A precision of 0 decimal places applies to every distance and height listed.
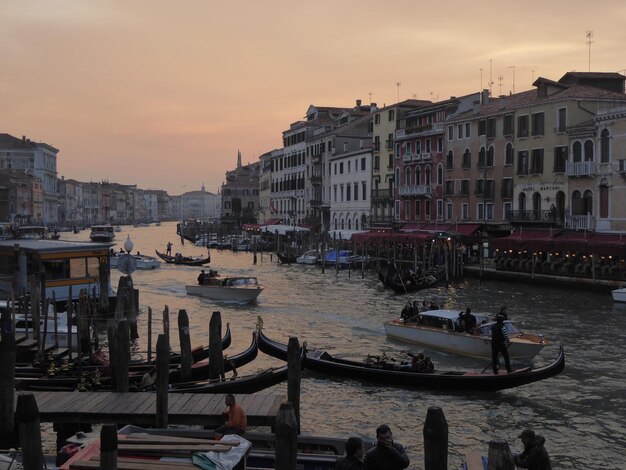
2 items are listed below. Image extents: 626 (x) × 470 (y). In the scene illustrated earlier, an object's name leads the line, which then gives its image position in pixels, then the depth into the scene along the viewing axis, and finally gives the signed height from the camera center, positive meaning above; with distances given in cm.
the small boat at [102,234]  8131 -151
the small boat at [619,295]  2888 -302
